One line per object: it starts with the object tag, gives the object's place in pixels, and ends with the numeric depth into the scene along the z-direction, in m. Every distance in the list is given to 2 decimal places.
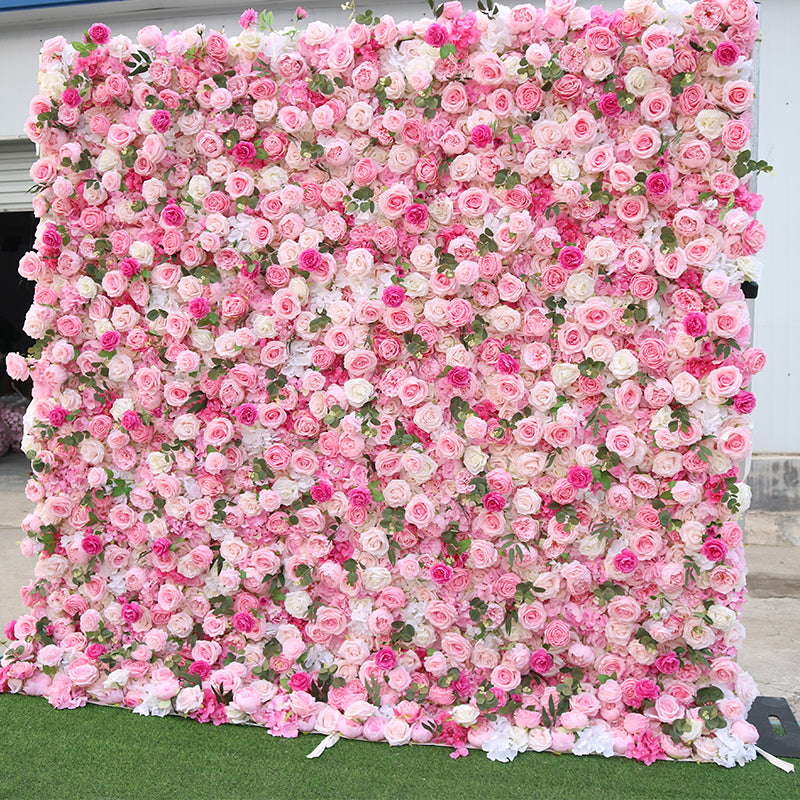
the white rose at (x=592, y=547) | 2.64
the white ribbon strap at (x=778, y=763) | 2.53
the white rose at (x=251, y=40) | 2.73
